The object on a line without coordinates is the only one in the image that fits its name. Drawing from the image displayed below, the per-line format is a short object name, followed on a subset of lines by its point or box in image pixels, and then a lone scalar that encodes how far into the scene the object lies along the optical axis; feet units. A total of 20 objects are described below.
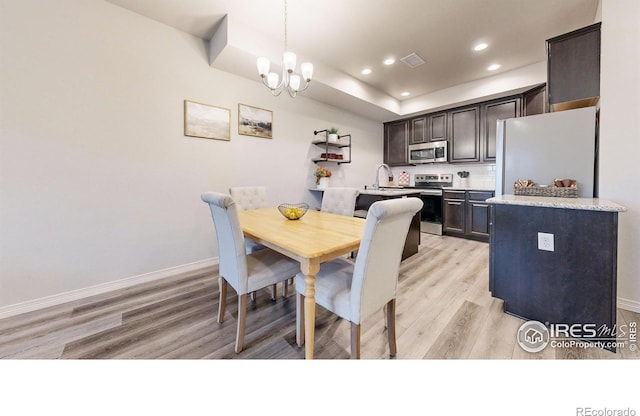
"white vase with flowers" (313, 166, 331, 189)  12.79
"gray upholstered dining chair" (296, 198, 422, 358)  3.64
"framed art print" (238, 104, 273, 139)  10.19
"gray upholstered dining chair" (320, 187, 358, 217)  7.95
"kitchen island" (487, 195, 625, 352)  4.77
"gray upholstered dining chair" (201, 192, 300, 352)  4.58
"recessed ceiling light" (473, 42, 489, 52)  9.64
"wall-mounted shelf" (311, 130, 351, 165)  13.00
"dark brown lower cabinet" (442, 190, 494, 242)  12.73
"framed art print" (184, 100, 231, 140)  8.80
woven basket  6.49
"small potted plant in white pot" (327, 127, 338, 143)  12.92
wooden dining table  3.99
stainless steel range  13.84
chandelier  6.38
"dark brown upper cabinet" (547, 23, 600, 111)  6.46
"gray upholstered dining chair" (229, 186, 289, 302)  8.70
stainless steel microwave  14.88
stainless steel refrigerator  6.55
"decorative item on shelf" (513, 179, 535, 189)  7.27
